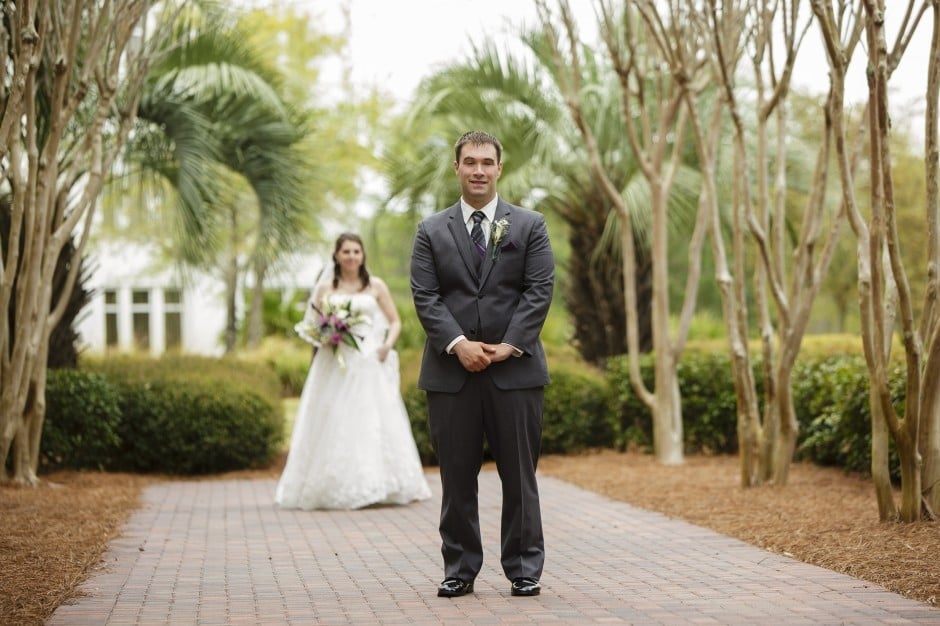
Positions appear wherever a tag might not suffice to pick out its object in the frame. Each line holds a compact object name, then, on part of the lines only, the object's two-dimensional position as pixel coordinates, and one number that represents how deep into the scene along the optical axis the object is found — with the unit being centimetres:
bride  1020
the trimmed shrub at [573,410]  1397
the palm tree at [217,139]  1370
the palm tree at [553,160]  1563
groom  597
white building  3853
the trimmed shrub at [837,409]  1055
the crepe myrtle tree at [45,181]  1012
